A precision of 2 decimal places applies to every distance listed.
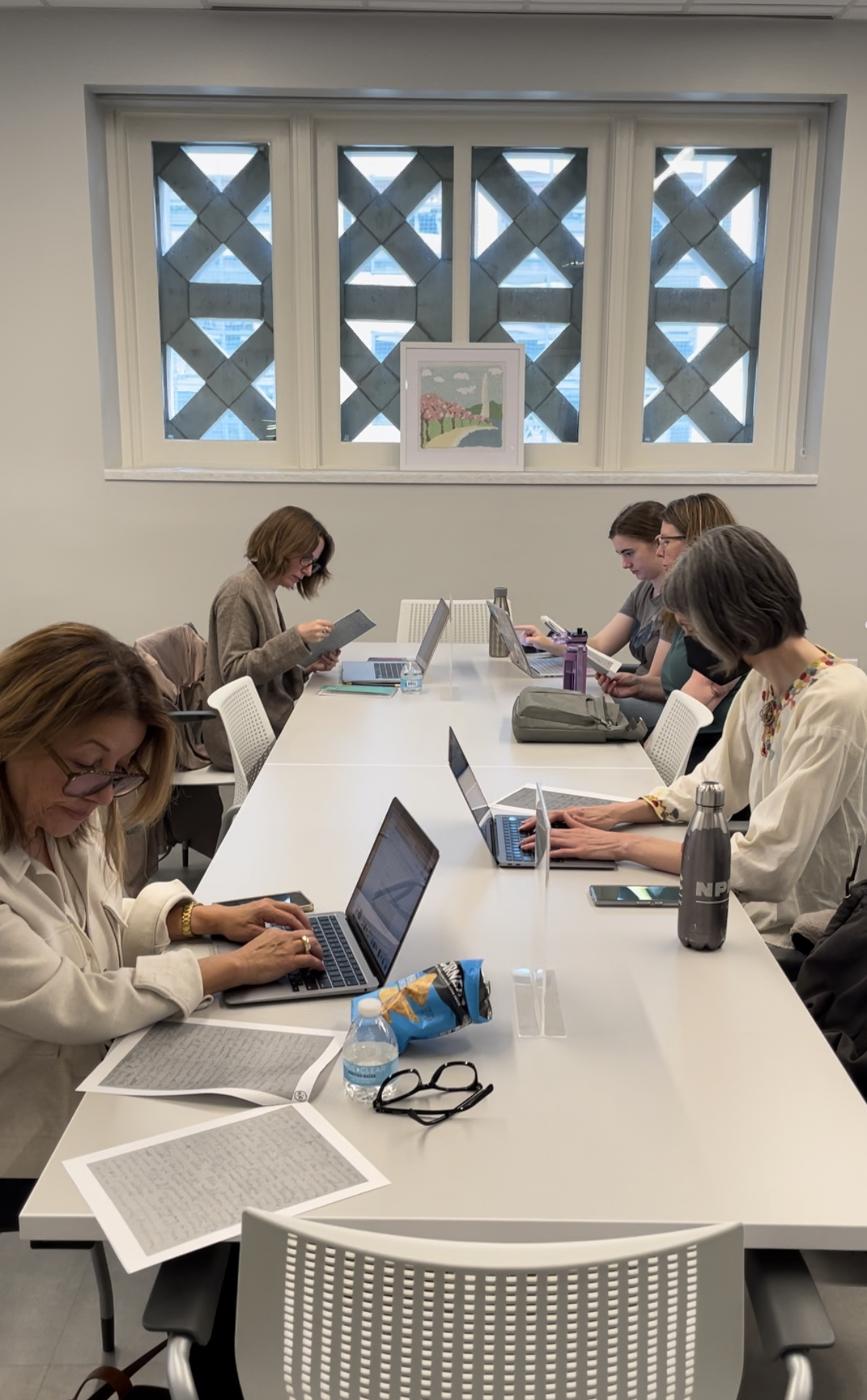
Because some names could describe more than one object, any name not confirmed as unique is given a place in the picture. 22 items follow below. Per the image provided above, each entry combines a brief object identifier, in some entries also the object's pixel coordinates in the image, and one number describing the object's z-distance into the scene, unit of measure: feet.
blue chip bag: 5.01
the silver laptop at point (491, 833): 7.36
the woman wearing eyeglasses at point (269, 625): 12.69
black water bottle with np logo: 5.94
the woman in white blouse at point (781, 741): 6.99
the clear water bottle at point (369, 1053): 4.73
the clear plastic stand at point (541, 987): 5.31
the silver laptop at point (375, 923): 5.56
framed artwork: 18.25
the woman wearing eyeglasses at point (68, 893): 4.88
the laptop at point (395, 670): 13.42
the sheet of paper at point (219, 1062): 4.75
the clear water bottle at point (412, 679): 13.04
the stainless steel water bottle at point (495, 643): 15.05
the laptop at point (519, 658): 13.43
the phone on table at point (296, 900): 6.47
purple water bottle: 12.45
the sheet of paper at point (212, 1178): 3.93
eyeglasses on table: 4.59
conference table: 4.03
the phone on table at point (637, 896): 6.68
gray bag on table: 10.74
